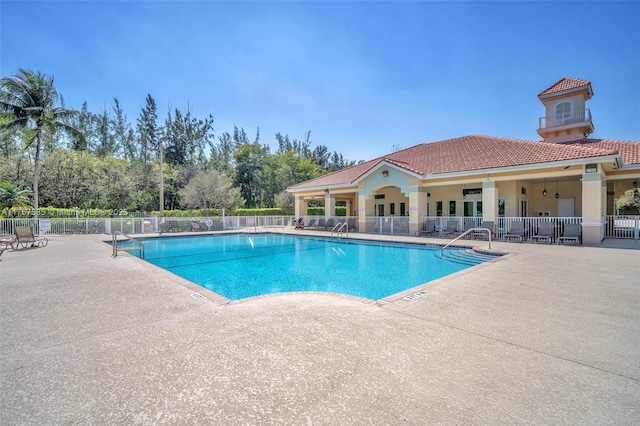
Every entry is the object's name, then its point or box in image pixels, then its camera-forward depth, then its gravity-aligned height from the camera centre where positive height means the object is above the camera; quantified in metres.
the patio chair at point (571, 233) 13.77 -1.15
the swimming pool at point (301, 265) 8.51 -2.09
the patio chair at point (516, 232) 15.29 -1.17
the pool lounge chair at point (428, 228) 18.59 -1.12
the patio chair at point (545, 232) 14.45 -1.15
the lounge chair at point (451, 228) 18.09 -1.12
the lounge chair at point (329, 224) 23.53 -1.01
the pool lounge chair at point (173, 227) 23.12 -1.08
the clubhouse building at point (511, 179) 14.69 +1.87
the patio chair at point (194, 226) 23.58 -1.05
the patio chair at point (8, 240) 12.44 -1.13
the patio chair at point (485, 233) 16.45 -1.27
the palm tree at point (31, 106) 19.22 +7.33
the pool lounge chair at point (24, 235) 13.52 -0.97
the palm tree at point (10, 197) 19.97 +1.23
